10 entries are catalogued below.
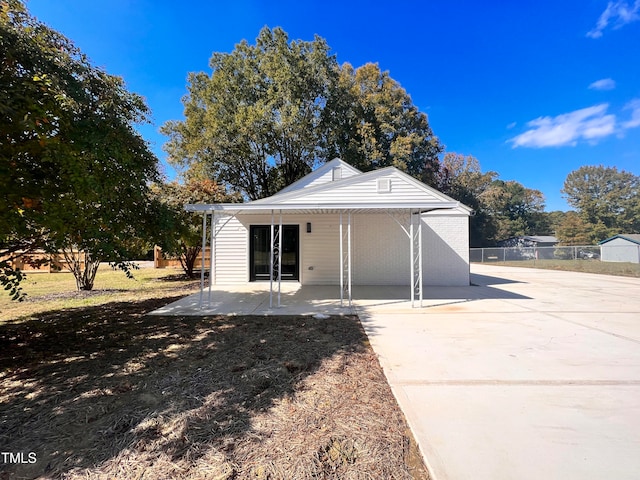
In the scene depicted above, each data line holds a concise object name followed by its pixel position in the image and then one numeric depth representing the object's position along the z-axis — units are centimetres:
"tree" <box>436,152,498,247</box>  3459
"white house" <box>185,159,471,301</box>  1041
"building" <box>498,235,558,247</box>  3919
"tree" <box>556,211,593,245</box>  3225
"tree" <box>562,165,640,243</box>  3653
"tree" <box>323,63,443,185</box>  1725
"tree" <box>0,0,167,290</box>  324
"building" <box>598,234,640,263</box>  1775
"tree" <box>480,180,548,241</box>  4583
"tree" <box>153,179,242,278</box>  1152
